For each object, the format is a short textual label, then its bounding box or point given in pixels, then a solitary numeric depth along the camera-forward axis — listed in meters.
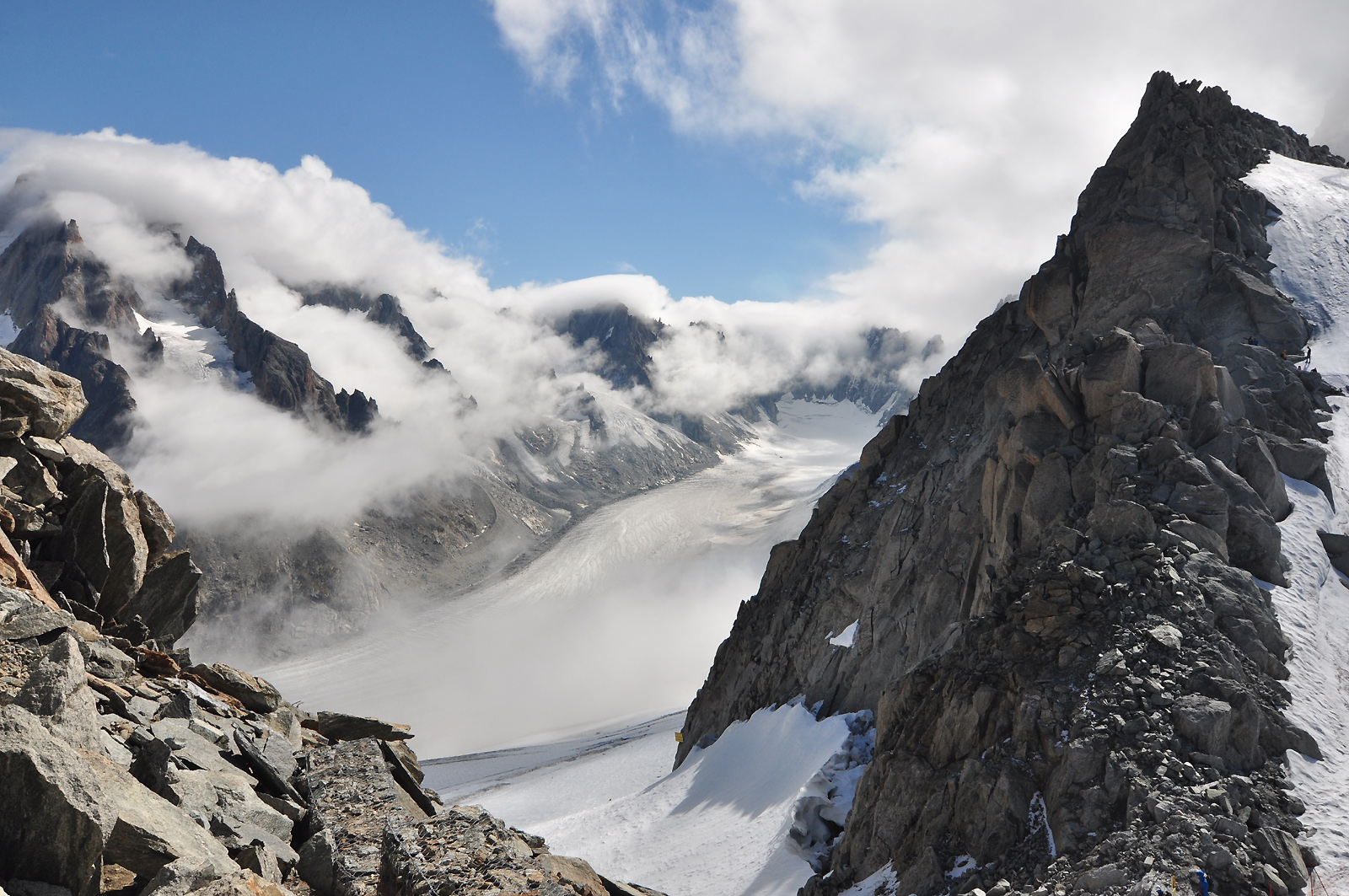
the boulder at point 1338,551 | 22.38
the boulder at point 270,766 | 13.79
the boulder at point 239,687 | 18.27
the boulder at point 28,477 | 16.28
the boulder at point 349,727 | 21.12
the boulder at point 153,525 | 20.58
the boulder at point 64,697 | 9.06
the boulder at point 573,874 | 13.95
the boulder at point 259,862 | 10.55
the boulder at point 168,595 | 20.56
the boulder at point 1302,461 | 24.91
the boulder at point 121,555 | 18.53
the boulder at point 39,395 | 16.55
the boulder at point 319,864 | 11.94
